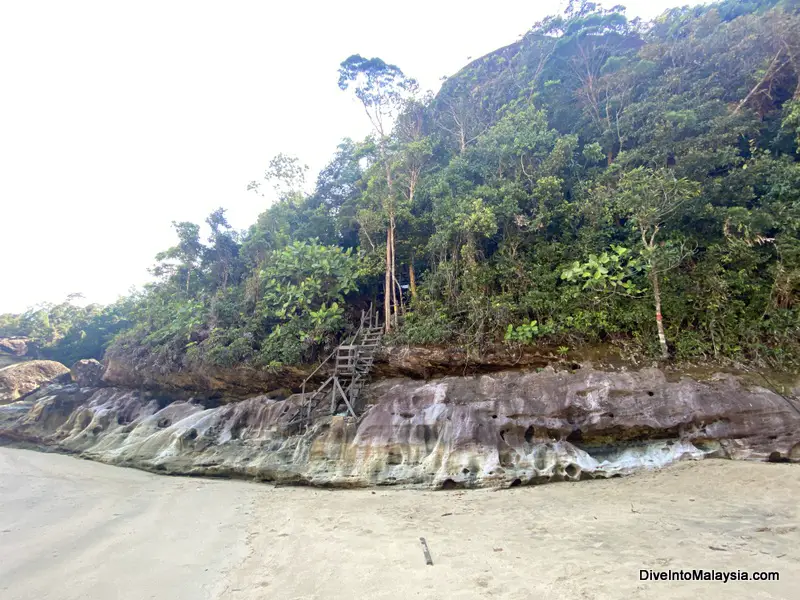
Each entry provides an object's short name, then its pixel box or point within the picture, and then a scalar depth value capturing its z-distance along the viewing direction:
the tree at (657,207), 9.32
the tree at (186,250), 21.70
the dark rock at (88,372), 21.30
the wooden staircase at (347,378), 12.35
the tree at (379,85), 17.11
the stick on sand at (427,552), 4.94
